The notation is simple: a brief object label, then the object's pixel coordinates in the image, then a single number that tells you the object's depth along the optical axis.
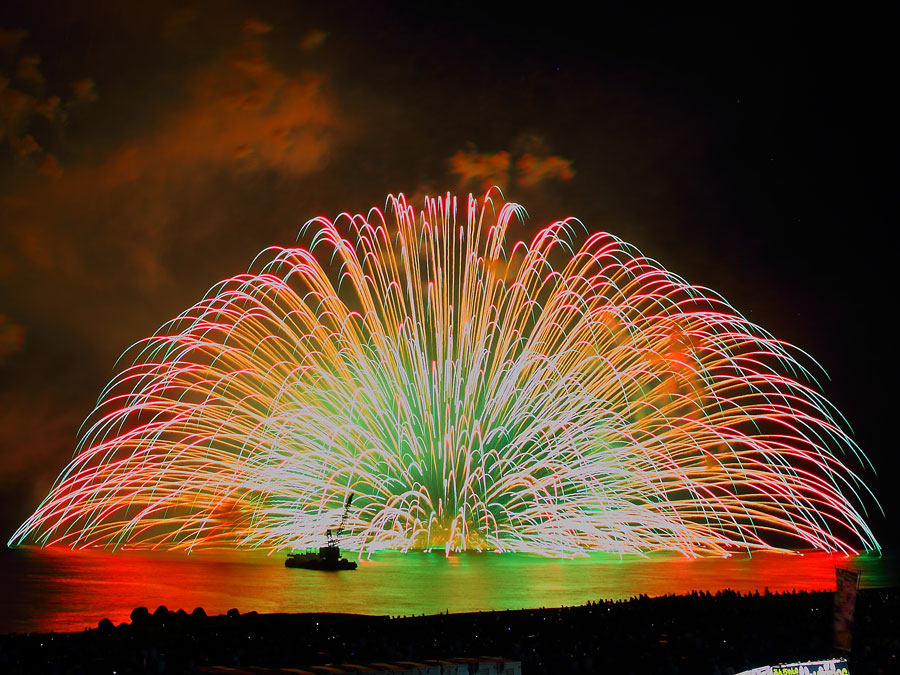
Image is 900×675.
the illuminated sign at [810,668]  14.83
